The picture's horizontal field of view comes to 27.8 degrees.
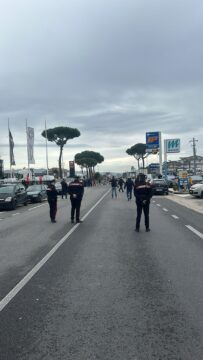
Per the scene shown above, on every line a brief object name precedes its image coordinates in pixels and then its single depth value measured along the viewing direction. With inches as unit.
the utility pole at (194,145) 3153.3
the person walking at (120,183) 1834.2
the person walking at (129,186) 1154.7
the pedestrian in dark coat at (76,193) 589.0
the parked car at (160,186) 1487.6
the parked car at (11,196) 937.5
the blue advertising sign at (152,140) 2399.1
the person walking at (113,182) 1275.2
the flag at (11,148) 1768.0
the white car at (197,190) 1170.8
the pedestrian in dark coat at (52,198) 618.0
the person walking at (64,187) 1291.8
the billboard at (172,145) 2326.5
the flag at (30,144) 1899.9
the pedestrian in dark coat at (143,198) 487.8
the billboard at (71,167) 2915.4
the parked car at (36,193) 1186.6
